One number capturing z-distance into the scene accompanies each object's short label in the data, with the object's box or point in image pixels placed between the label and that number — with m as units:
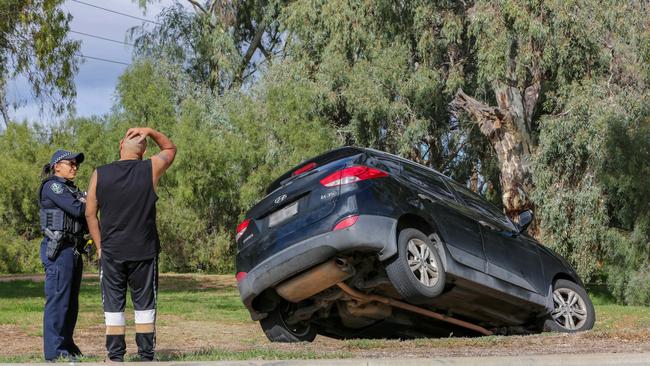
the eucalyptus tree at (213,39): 35.22
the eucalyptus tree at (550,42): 21.20
